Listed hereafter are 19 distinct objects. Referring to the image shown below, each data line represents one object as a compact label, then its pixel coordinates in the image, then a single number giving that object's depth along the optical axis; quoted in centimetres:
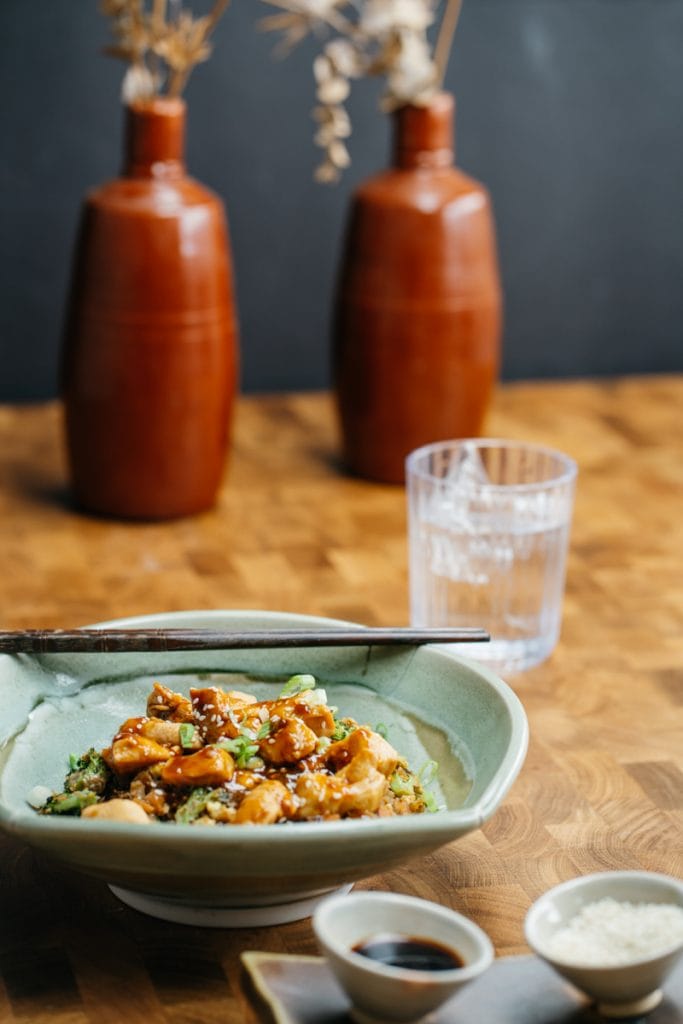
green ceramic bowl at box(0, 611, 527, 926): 94
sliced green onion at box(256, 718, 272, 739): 101
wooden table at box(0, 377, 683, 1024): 99
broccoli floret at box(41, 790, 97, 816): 99
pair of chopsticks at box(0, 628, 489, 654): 106
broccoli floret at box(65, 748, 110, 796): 100
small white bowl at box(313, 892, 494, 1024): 86
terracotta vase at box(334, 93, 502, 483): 149
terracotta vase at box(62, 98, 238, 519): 141
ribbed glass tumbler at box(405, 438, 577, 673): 123
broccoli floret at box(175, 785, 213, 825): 97
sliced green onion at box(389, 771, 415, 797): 101
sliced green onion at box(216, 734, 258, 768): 99
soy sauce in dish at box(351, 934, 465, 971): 90
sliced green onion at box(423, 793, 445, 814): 101
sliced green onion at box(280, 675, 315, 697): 106
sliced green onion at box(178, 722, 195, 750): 100
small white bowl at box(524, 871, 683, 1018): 90
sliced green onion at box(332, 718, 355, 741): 102
